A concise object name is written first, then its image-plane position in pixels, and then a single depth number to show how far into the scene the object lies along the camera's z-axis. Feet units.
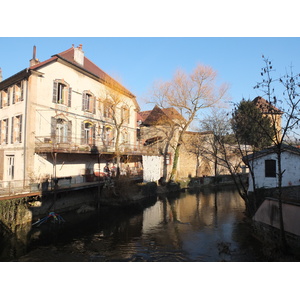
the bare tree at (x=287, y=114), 26.99
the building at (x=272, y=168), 51.67
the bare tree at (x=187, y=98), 94.48
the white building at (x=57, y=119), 55.93
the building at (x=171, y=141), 107.45
